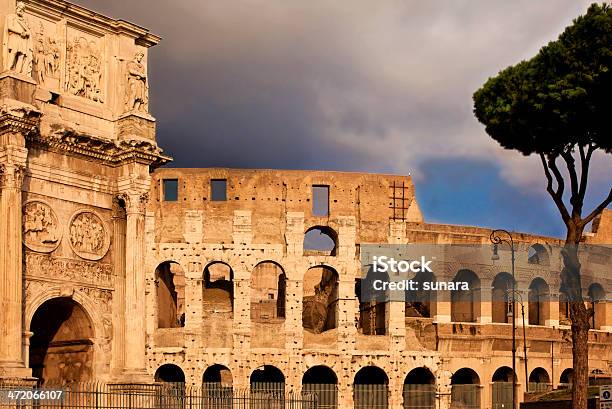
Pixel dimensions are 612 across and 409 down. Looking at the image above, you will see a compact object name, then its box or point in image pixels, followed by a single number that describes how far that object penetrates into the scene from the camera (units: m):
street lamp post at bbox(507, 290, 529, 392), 45.25
